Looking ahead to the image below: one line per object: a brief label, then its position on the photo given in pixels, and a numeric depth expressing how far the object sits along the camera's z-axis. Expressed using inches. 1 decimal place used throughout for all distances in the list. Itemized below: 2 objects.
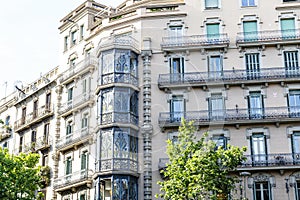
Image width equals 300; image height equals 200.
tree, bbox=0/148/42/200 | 1235.9
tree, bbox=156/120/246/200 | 1043.9
